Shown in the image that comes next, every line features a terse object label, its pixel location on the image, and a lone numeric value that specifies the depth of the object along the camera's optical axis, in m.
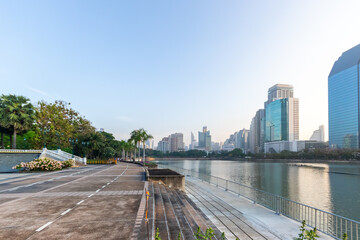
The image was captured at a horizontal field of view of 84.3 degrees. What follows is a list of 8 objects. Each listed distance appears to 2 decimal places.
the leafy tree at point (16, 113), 44.19
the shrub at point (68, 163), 38.33
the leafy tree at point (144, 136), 65.16
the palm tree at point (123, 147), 106.56
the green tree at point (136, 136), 66.88
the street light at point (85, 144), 60.84
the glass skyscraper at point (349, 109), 180.25
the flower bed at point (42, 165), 32.12
